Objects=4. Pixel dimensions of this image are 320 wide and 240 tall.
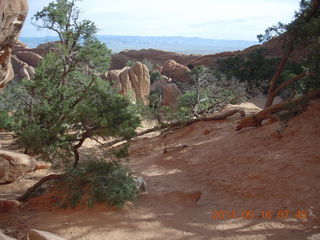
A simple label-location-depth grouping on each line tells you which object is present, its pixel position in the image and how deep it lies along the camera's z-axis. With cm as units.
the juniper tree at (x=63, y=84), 726
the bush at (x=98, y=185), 605
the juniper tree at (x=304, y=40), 783
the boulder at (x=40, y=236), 371
